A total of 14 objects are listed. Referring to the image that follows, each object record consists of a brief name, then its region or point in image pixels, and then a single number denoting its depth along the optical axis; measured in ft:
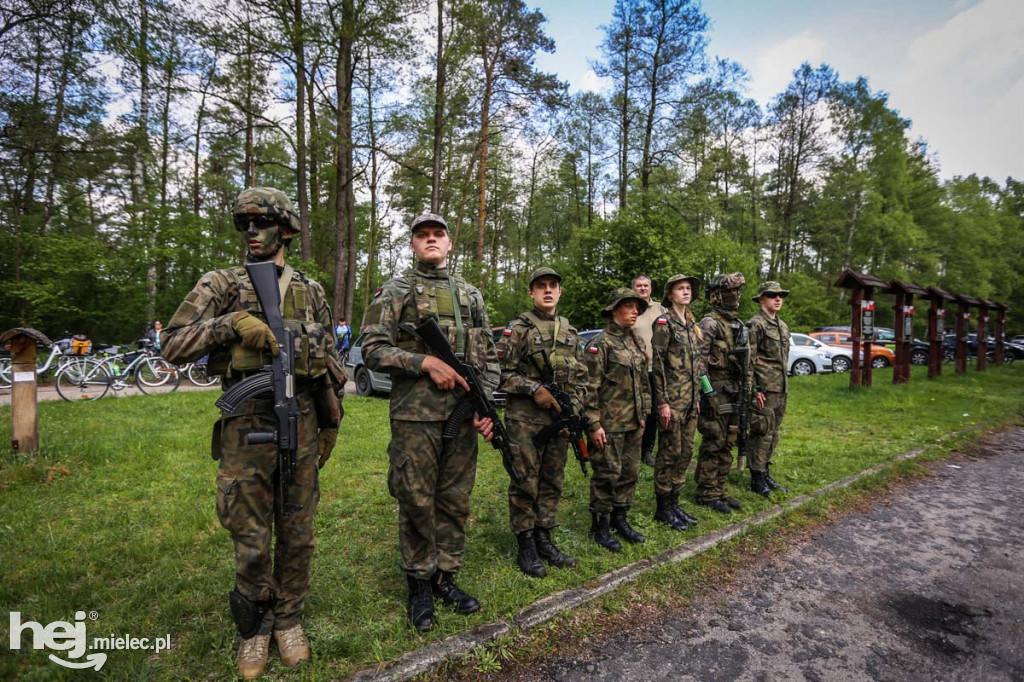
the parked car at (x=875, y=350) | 59.16
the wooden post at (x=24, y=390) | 16.53
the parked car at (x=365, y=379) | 33.42
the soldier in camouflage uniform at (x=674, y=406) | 13.43
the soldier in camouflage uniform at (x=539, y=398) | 10.80
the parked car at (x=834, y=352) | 53.83
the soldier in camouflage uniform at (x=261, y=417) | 7.14
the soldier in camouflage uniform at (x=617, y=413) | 12.01
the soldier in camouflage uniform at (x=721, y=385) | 14.74
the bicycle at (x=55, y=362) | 32.81
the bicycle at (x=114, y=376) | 31.91
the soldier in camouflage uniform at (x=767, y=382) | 15.85
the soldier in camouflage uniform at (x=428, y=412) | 8.57
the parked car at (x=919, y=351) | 63.16
